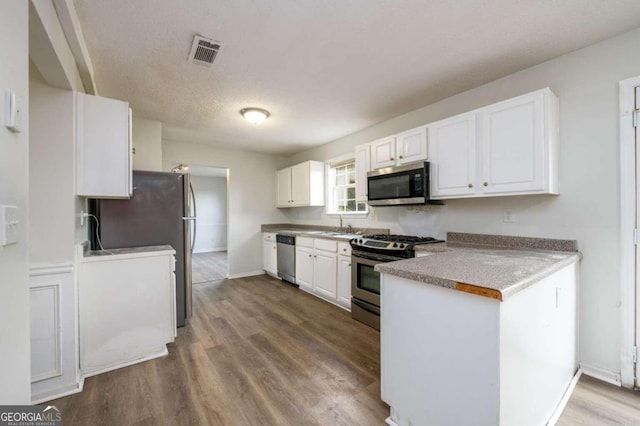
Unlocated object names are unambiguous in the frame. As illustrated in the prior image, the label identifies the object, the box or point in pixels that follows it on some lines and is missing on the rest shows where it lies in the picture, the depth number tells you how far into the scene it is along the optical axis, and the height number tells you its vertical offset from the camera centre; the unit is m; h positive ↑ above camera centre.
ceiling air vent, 1.95 +1.26
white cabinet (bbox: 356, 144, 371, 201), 3.44 +0.58
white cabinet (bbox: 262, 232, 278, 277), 5.02 -0.80
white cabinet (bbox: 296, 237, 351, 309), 3.40 -0.80
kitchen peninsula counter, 1.14 -0.64
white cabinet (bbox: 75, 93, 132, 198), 2.03 +0.52
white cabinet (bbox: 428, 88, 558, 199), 2.01 +0.53
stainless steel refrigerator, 2.59 -0.06
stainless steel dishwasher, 4.50 -0.78
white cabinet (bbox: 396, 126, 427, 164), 2.78 +0.72
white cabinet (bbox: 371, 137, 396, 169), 3.10 +0.71
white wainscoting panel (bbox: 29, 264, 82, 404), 1.78 -0.83
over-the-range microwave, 2.70 +0.30
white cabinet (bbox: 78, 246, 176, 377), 2.09 -0.80
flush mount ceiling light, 3.18 +1.19
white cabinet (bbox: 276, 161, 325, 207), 4.70 +0.52
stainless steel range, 2.73 -0.57
